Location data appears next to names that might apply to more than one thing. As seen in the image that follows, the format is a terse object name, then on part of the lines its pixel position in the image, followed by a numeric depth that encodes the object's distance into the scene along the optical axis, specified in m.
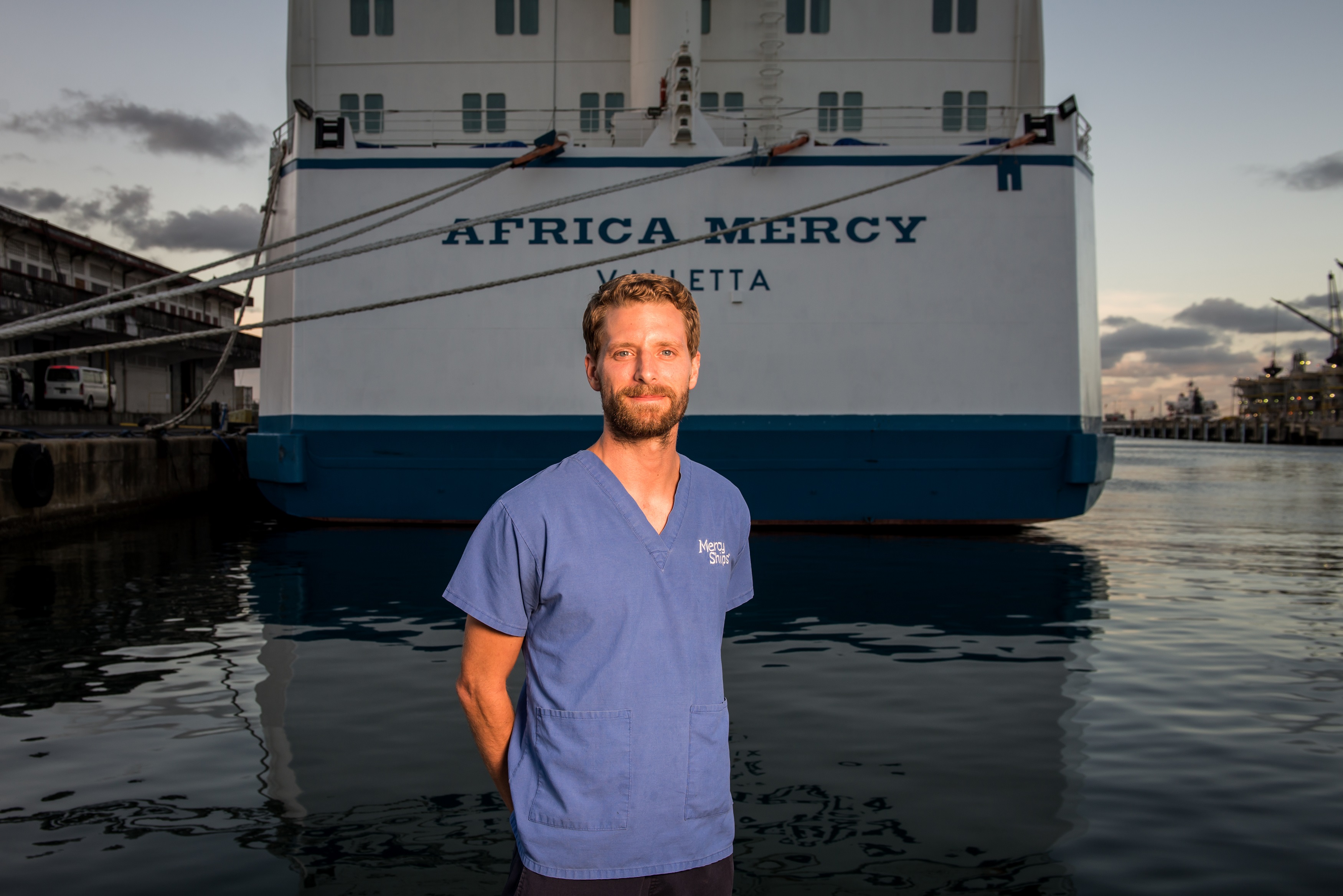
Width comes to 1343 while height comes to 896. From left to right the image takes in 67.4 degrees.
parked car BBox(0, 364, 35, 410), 27.98
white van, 32.47
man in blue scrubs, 1.84
